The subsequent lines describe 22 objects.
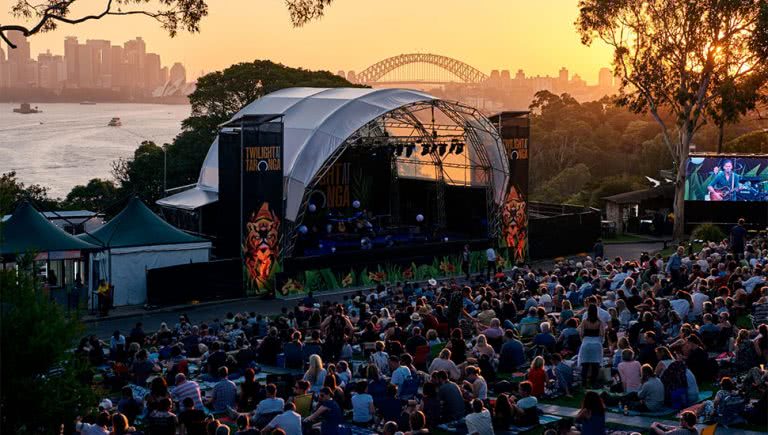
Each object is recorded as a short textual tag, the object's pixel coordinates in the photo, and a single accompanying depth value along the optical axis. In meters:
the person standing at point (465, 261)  31.02
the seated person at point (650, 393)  12.88
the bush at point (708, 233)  34.59
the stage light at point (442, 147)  34.56
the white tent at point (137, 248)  25.88
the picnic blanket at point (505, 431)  12.16
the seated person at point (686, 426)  10.59
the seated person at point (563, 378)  14.03
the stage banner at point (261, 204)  27.64
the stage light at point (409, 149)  35.15
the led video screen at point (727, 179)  36.78
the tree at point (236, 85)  54.31
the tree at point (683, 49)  37.16
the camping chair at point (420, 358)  15.52
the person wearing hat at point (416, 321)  18.33
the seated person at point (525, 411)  12.44
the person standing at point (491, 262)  31.11
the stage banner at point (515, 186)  32.97
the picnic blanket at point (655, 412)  12.89
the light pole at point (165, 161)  45.72
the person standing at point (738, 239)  25.89
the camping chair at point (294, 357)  16.47
